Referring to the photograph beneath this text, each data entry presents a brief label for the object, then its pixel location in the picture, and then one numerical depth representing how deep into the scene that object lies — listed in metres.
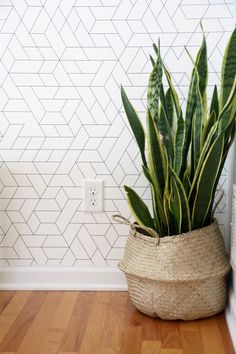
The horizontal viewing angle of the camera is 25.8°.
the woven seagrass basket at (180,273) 1.60
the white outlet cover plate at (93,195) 1.89
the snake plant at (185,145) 1.55
